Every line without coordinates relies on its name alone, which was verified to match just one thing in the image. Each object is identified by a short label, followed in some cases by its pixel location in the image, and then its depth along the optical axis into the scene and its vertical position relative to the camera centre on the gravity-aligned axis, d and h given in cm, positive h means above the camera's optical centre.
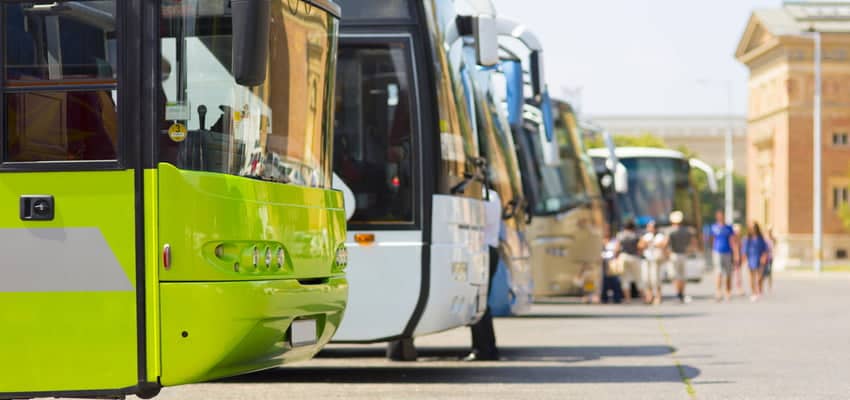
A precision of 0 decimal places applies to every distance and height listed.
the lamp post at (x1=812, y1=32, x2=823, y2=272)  6788 +15
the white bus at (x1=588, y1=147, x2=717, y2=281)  4012 +7
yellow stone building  10700 +468
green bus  761 -1
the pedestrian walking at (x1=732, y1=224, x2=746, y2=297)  3503 -152
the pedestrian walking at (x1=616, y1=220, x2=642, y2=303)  3163 -112
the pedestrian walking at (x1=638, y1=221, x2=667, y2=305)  3092 -118
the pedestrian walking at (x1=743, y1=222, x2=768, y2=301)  3406 -125
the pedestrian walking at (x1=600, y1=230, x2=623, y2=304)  3238 -147
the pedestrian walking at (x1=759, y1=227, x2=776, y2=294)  3509 -159
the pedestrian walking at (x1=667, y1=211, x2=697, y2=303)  3134 -104
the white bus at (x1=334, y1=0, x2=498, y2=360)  1209 +18
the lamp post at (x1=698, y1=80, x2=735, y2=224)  9399 +57
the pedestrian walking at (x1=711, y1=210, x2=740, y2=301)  3250 -107
